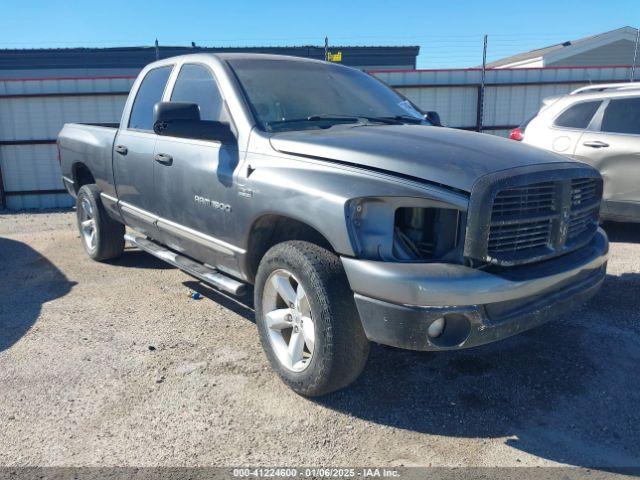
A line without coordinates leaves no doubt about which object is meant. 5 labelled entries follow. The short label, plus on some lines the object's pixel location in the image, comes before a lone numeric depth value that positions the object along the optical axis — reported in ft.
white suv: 20.89
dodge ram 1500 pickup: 8.79
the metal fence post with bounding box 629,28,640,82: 40.29
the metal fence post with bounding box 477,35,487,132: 38.65
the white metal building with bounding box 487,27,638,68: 78.12
